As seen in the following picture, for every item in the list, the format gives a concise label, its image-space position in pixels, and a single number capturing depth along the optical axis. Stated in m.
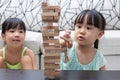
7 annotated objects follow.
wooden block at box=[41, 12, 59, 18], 0.76
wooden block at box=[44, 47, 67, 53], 0.79
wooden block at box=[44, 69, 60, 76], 0.81
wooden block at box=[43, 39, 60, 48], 0.78
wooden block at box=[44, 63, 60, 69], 0.80
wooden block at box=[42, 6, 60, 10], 0.76
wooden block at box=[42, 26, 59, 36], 0.77
